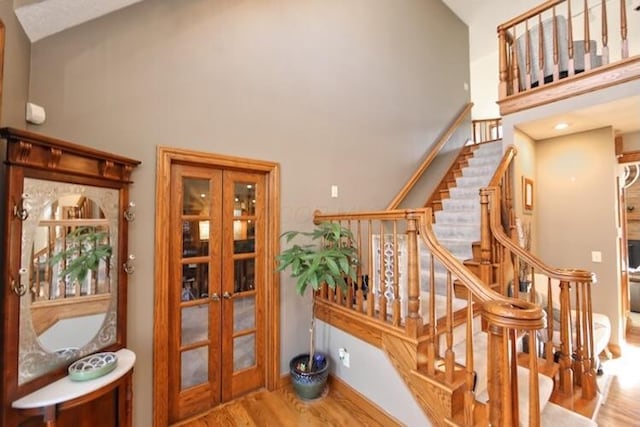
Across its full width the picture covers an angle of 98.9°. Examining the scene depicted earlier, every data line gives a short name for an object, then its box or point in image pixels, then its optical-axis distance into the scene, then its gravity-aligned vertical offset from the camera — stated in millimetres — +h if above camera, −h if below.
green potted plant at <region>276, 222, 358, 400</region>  2078 -391
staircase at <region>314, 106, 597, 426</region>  1178 -733
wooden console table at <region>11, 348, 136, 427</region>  1226 -821
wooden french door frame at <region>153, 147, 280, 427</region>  1986 -514
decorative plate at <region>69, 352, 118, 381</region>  1395 -765
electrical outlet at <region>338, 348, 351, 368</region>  2380 -1218
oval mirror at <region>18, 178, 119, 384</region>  1335 -288
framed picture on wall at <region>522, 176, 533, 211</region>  3354 +291
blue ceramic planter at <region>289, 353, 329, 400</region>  2316 -1378
